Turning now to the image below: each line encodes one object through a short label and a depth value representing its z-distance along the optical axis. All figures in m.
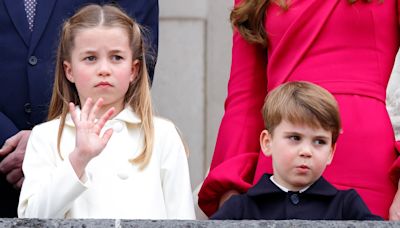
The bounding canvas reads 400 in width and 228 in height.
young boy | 10.71
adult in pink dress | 11.10
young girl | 10.67
